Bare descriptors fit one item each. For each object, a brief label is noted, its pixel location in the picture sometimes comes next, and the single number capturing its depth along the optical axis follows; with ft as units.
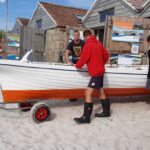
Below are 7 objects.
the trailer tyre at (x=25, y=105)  12.49
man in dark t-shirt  13.88
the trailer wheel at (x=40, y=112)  11.31
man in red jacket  11.37
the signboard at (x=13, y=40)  42.26
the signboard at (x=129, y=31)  19.50
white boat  11.62
